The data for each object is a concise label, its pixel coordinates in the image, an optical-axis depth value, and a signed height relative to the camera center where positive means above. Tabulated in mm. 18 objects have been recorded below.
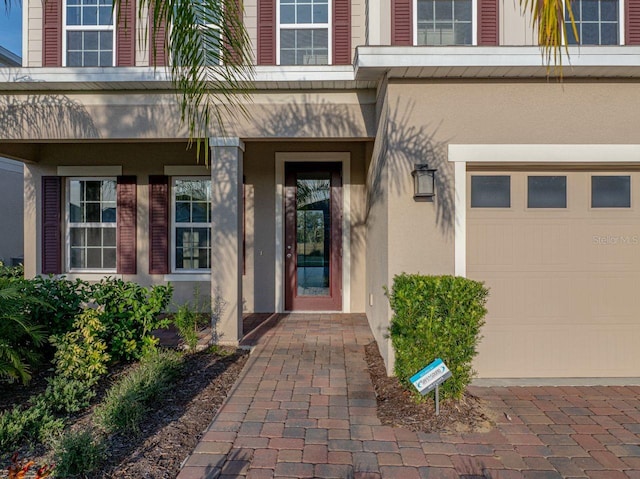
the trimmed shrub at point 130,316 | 4508 -791
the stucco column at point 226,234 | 5328 +106
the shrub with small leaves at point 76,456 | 2441 -1255
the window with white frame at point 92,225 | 7391 +316
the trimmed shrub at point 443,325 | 3457 -697
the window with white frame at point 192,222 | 7355 +357
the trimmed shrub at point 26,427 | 2877 -1308
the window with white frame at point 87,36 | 6098 +3006
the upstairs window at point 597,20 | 4875 +2554
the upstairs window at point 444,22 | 4930 +2578
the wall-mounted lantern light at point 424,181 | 4113 +587
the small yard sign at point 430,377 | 3219 -1043
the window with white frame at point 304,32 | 5879 +2932
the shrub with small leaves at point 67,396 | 3475 -1291
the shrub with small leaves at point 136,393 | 3082 -1229
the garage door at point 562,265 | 4320 -253
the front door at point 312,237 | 7230 +84
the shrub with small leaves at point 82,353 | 3949 -1037
